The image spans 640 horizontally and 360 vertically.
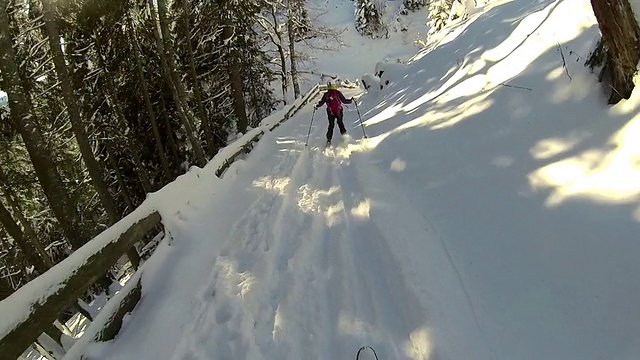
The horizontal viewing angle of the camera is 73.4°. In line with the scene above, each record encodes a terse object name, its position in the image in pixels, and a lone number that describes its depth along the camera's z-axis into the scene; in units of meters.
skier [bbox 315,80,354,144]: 12.17
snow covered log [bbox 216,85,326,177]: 9.99
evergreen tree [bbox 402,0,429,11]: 51.10
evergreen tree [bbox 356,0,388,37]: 50.16
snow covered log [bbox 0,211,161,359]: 2.89
